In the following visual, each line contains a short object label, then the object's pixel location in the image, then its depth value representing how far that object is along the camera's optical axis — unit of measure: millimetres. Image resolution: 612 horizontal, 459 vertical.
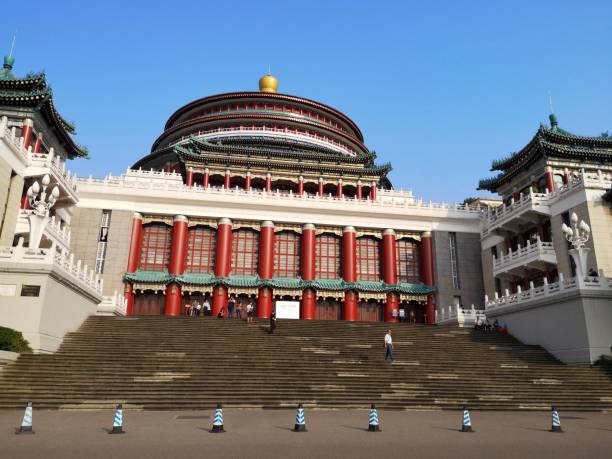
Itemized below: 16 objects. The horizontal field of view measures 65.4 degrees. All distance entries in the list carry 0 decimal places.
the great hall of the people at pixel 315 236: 34281
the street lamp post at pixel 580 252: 24531
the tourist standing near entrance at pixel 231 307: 33378
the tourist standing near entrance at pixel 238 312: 33141
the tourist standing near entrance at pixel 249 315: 28772
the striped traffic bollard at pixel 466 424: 12617
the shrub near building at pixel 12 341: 18766
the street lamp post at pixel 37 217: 23047
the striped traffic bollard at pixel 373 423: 12500
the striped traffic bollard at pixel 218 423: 11875
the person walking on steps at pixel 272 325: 26422
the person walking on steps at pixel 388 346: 21422
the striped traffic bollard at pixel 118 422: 11570
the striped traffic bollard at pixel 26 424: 11297
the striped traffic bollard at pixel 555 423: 12875
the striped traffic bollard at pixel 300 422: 12250
